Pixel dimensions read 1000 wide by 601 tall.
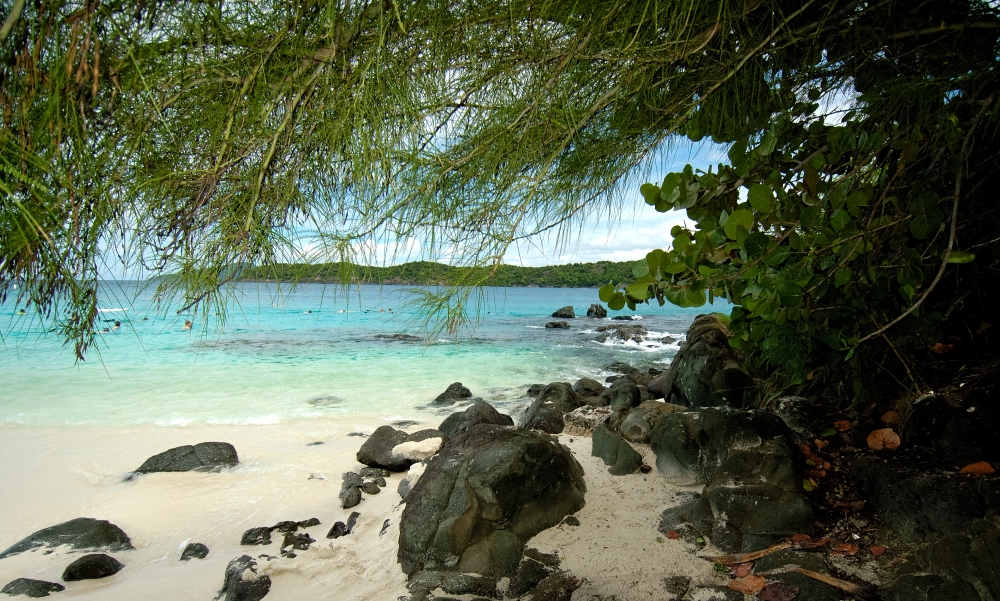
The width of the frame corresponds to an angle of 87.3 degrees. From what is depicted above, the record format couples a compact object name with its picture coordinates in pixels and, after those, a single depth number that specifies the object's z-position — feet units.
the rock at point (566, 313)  85.10
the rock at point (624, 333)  57.12
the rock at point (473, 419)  18.49
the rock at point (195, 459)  17.17
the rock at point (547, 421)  15.65
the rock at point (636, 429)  12.24
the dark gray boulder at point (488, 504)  8.40
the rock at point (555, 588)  7.01
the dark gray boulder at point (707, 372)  16.56
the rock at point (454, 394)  28.35
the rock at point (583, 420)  15.41
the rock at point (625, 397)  20.25
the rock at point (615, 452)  10.72
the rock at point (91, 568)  10.59
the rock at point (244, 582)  9.25
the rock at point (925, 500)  6.25
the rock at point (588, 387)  26.63
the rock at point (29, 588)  10.09
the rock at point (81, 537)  12.05
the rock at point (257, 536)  11.85
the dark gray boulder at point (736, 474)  7.55
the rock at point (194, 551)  11.58
